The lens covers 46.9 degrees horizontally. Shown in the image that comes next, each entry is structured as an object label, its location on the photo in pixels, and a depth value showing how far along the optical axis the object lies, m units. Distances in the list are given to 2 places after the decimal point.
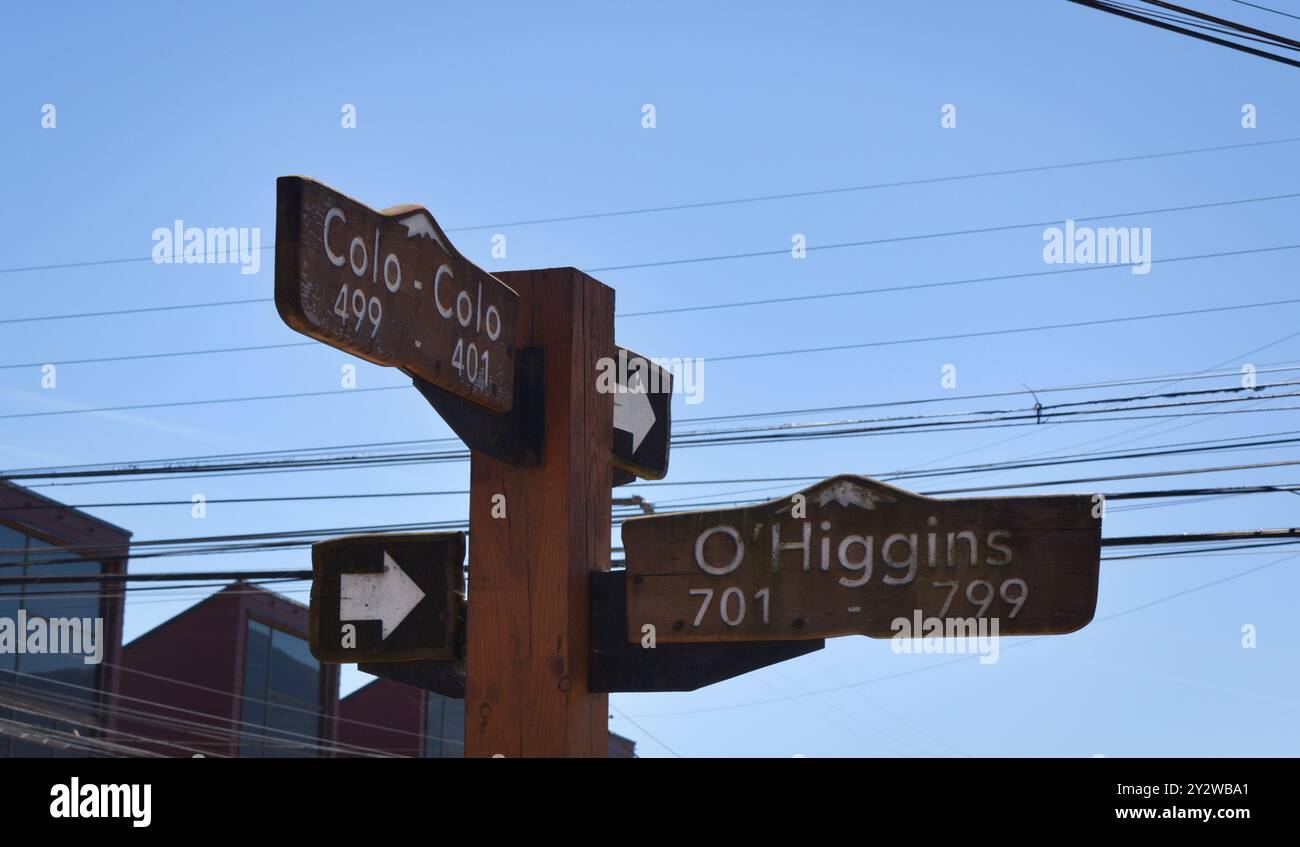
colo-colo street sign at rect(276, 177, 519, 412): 3.18
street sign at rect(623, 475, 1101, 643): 3.46
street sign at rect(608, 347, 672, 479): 4.30
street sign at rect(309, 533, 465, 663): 3.80
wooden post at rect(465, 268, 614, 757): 3.77
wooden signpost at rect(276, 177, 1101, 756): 3.48
